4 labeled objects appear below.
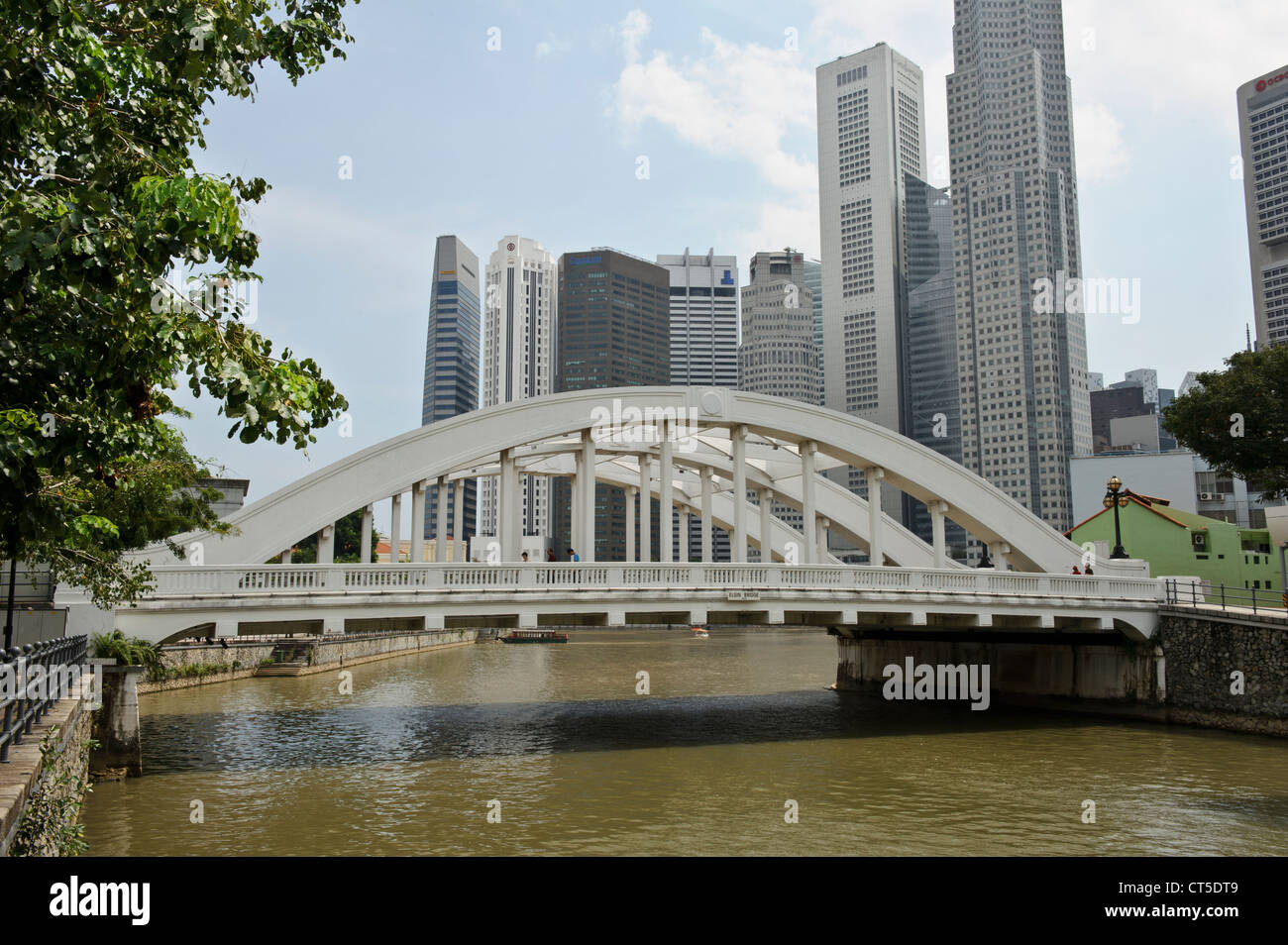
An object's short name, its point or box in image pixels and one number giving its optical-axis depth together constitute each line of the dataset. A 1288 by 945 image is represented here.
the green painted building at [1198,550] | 38.56
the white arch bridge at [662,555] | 18.30
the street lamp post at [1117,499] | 27.05
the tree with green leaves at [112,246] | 6.05
